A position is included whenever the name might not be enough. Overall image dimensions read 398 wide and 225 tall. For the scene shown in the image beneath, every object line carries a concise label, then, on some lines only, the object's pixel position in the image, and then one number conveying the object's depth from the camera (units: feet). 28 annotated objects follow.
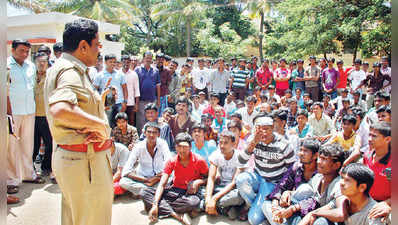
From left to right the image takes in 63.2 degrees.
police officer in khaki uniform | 5.66
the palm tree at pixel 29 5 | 52.50
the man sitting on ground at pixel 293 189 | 10.02
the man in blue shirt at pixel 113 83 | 17.12
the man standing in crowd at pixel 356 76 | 27.07
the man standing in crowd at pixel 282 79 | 28.19
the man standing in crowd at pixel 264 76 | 29.25
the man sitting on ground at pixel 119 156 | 14.38
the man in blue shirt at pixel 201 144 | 14.71
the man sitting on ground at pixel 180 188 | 11.75
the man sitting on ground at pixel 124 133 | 15.65
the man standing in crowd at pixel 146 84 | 19.54
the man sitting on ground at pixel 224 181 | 11.66
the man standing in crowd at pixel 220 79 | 27.66
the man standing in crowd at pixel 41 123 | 13.84
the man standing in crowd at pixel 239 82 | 28.04
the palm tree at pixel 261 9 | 70.11
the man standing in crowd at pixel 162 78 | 20.91
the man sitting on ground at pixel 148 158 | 13.46
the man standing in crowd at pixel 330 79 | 26.66
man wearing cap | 11.51
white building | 34.96
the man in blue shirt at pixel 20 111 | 12.42
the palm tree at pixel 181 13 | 69.77
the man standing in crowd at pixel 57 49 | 15.38
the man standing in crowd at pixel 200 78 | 30.39
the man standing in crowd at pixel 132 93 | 18.83
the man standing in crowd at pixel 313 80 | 27.32
